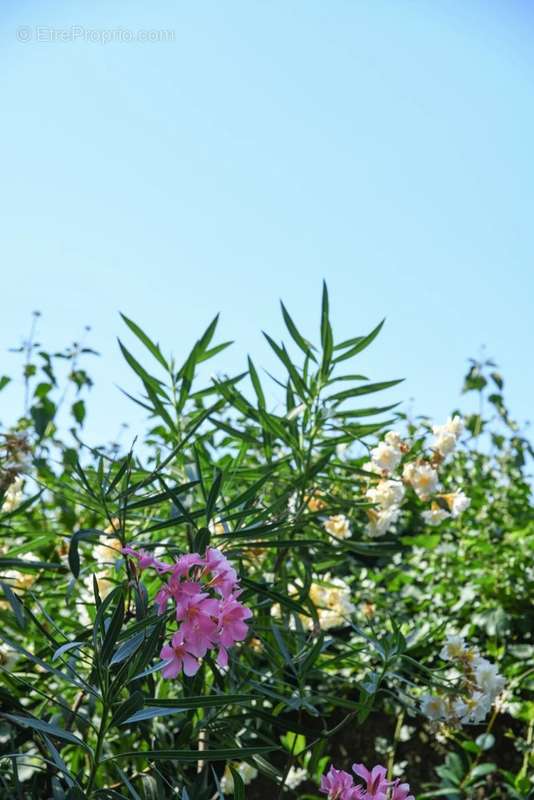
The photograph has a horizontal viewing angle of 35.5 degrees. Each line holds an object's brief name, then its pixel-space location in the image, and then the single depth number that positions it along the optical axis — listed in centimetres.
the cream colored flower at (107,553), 206
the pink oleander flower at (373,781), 123
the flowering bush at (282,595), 121
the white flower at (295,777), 242
